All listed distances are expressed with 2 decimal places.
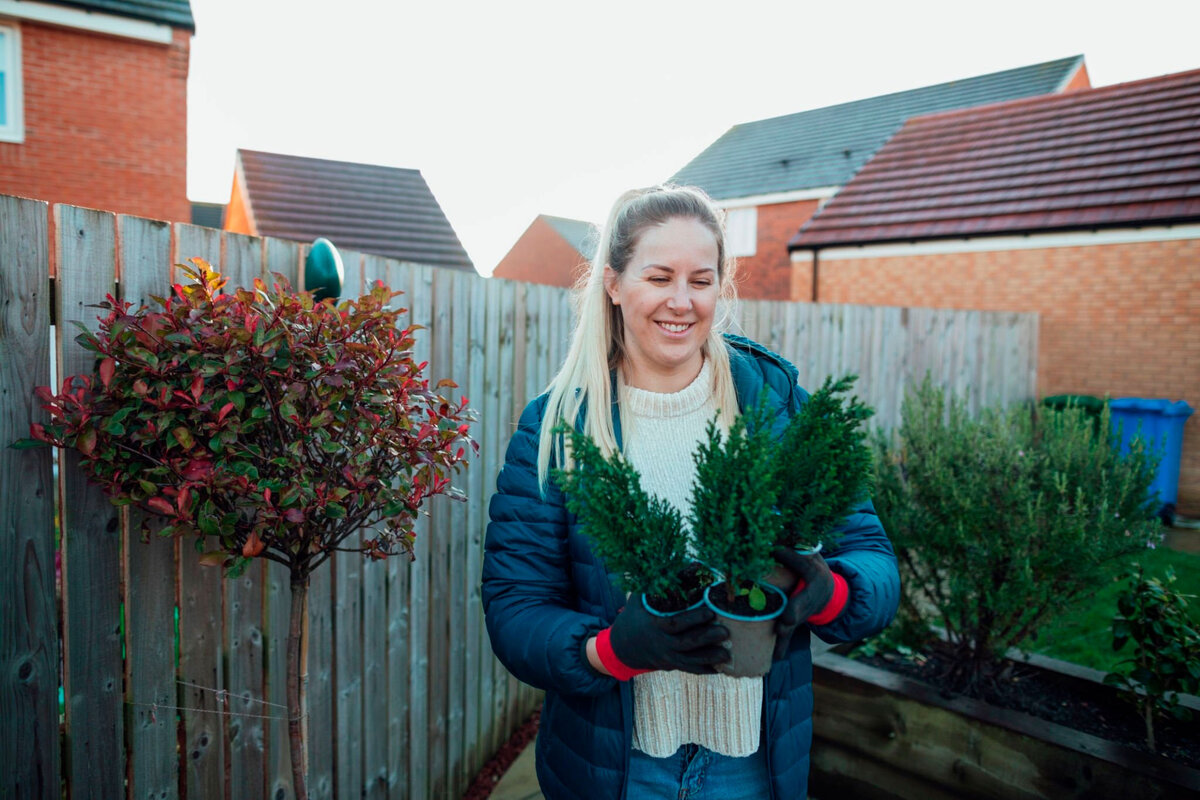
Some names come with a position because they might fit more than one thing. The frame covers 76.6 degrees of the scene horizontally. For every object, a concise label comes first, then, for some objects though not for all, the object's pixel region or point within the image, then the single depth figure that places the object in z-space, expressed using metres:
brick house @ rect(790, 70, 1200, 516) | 8.52
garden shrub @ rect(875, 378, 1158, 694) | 3.04
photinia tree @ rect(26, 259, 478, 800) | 1.71
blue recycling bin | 7.86
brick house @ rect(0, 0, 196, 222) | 9.75
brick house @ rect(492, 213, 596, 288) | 27.80
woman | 1.56
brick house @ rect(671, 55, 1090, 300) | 17.25
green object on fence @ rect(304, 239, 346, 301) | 2.43
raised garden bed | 2.49
